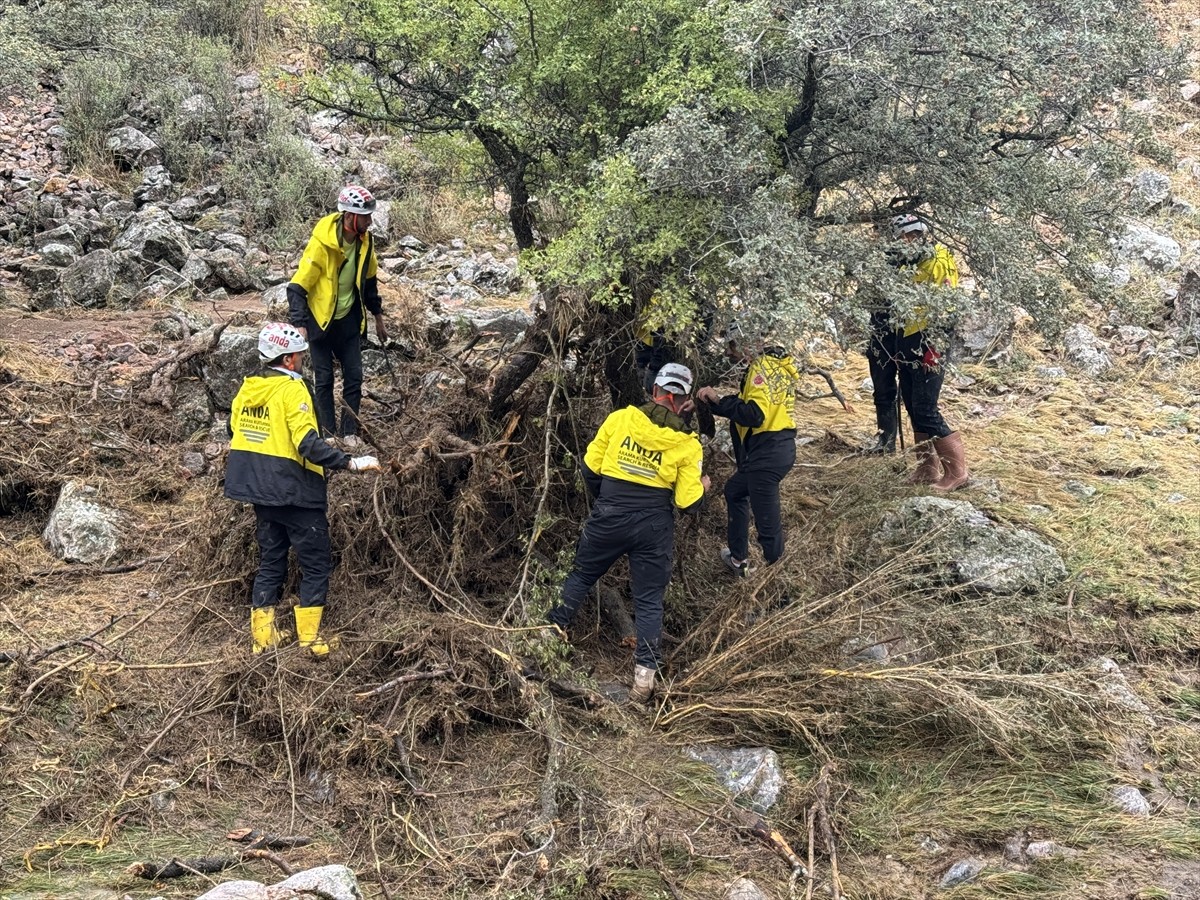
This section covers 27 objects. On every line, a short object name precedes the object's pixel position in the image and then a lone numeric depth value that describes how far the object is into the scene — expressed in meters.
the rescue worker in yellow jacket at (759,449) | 5.48
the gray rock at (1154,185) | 10.67
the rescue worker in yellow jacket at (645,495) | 4.96
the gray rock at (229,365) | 7.08
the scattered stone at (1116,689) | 4.82
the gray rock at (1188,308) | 9.12
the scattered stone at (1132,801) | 4.30
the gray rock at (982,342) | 9.10
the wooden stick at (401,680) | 4.49
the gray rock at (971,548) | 5.77
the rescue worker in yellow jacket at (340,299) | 5.92
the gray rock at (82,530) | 5.81
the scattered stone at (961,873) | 3.94
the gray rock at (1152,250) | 9.98
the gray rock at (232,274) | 9.64
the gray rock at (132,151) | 11.98
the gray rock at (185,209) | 11.00
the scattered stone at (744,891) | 3.79
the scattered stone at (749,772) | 4.31
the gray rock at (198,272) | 9.66
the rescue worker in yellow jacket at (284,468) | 4.82
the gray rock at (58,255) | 9.65
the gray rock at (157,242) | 9.56
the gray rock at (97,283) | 9.18
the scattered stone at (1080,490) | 6.89
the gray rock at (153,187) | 11.30
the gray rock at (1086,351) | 8.84
